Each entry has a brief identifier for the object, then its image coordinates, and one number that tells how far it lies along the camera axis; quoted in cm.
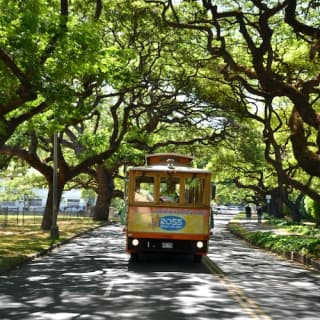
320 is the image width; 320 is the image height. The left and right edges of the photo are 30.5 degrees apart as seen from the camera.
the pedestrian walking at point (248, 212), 7029
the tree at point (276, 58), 1844
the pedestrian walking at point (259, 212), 5648
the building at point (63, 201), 10012
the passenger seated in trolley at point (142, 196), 1789
